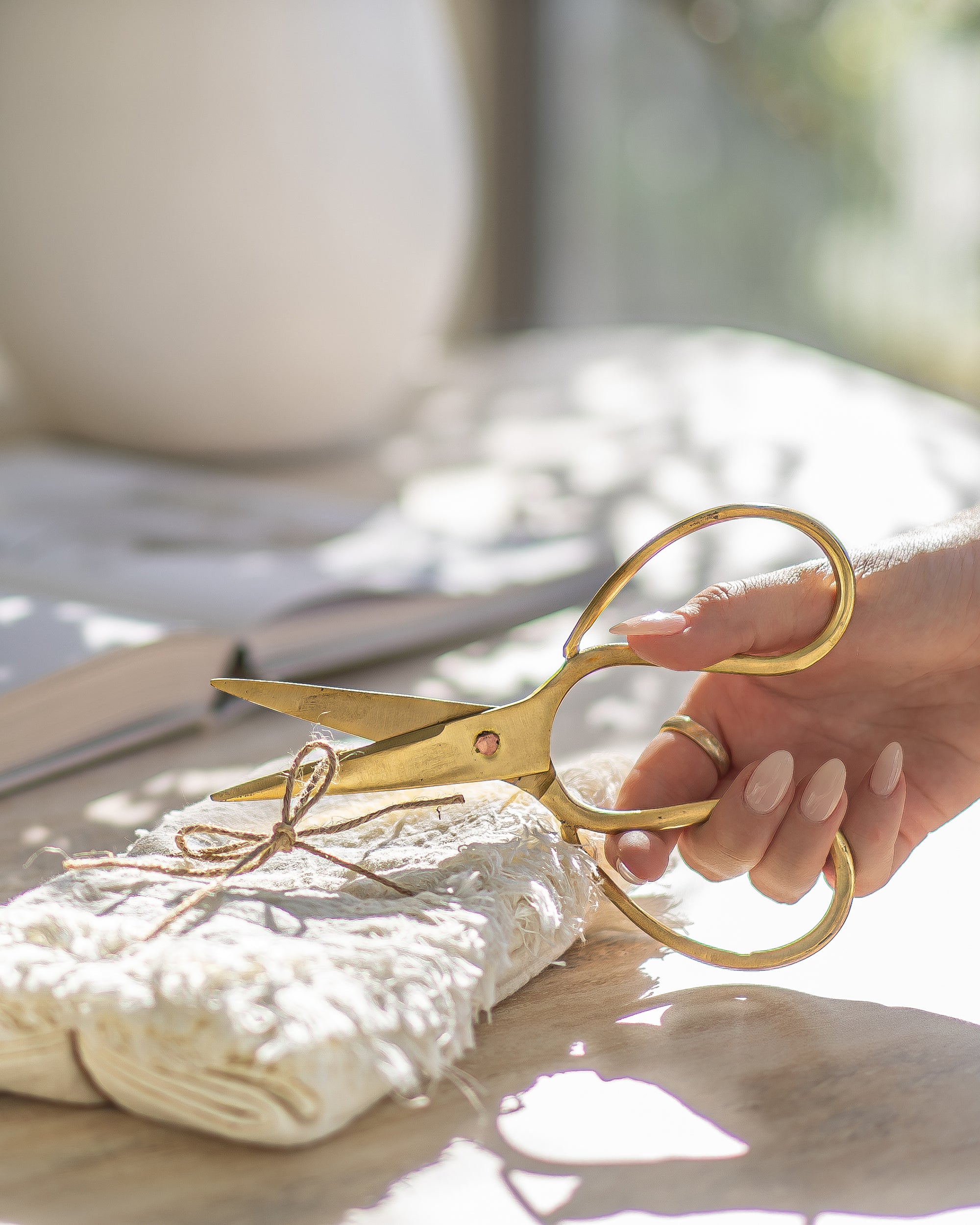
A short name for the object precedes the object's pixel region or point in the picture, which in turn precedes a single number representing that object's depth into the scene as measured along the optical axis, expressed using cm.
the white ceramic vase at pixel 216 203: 106
